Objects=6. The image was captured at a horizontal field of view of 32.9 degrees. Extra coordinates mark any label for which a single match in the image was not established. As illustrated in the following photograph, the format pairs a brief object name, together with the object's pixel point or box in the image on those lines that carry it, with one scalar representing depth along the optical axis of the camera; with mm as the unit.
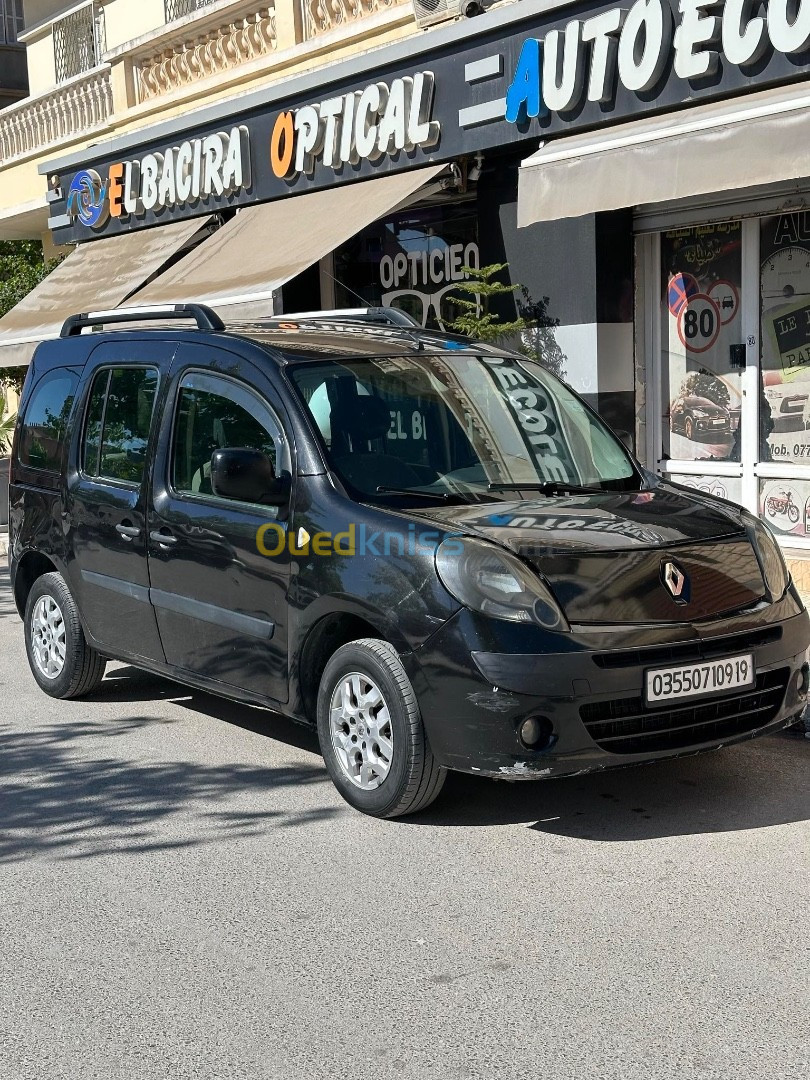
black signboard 9258
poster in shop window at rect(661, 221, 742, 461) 10484
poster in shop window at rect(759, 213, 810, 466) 9927
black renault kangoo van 4777
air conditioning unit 11891
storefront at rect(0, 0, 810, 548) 9203
